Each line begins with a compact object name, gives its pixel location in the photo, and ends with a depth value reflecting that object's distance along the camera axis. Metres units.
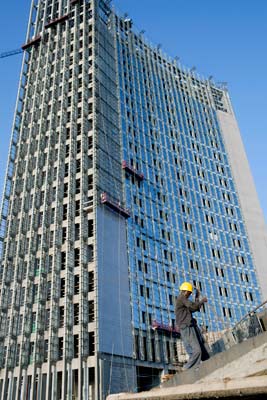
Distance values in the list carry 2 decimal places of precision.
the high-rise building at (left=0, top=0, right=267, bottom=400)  35.88
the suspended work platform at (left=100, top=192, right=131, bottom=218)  41.41
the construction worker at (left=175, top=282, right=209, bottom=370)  9.36
